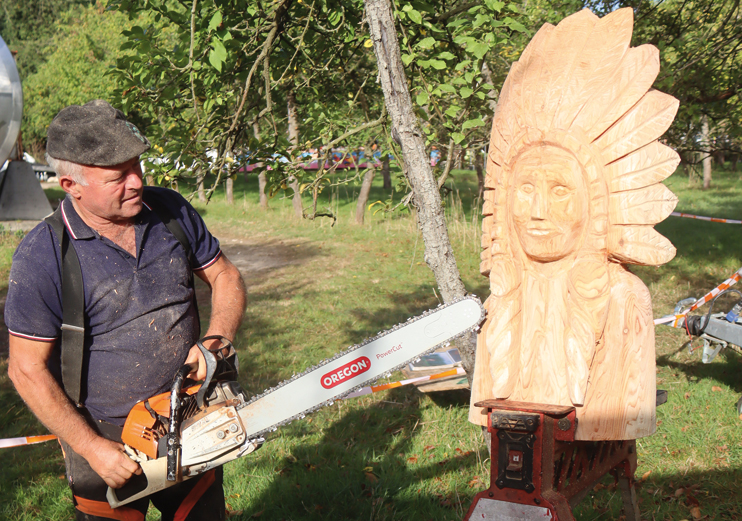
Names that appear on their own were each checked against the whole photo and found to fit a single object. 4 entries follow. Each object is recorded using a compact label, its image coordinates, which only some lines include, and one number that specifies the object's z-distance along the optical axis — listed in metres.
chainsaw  2.09
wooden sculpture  1.83
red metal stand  1.76
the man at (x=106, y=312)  2.09
